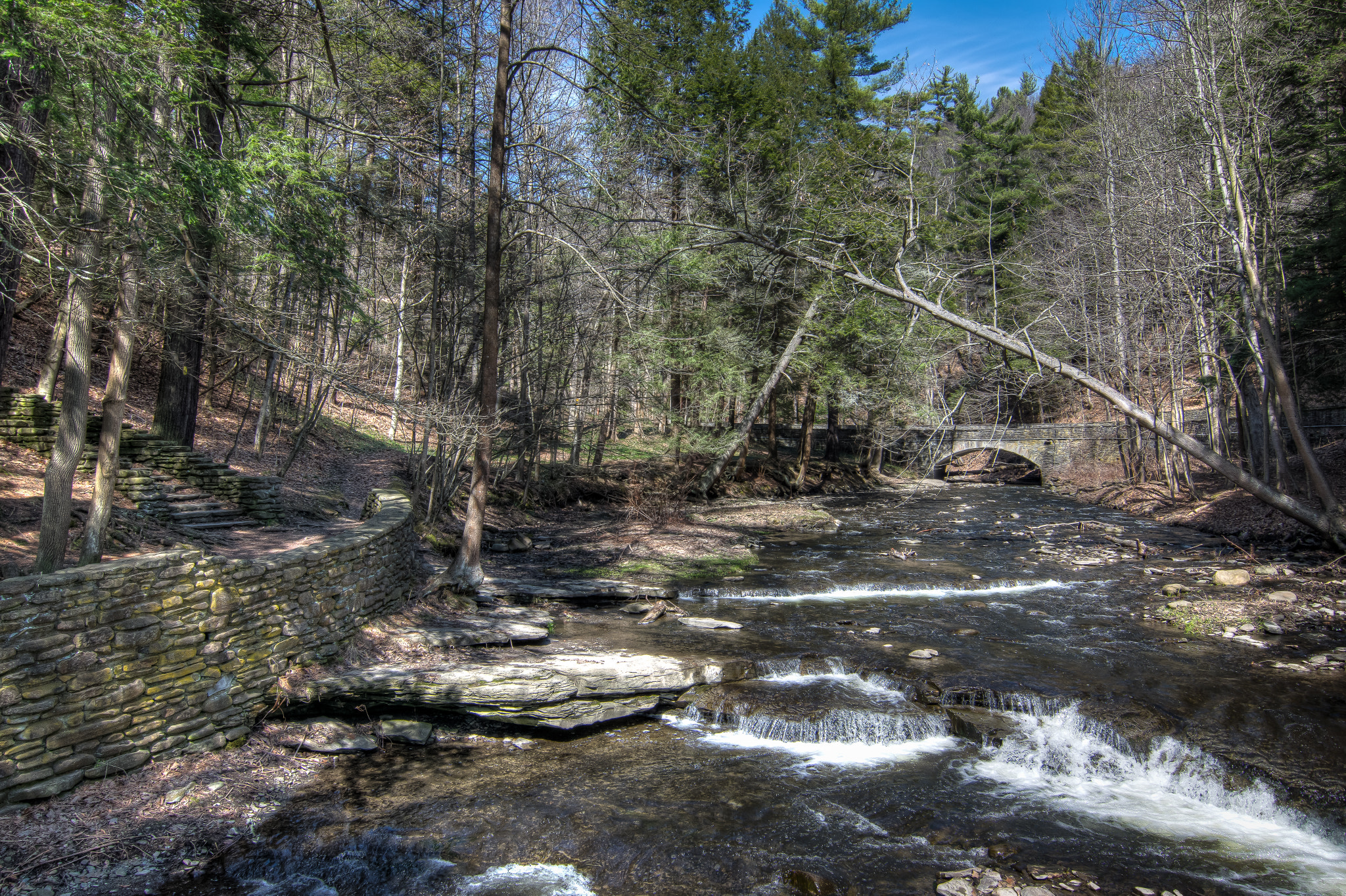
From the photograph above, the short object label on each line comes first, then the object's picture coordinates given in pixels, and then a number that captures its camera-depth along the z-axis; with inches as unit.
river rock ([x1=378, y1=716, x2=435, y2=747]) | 284.7
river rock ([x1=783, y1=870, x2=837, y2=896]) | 200.7
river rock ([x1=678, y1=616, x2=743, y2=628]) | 433.4
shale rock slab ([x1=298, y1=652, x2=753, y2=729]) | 295.9
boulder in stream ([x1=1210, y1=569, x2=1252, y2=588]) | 480.4
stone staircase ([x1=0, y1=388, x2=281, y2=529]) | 410.6
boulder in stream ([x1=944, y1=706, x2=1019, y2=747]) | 290.6
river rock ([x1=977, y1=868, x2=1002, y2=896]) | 196.1
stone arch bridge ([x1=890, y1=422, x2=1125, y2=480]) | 1116.5
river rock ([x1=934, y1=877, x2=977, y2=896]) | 195.5
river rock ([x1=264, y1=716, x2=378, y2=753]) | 272.1
